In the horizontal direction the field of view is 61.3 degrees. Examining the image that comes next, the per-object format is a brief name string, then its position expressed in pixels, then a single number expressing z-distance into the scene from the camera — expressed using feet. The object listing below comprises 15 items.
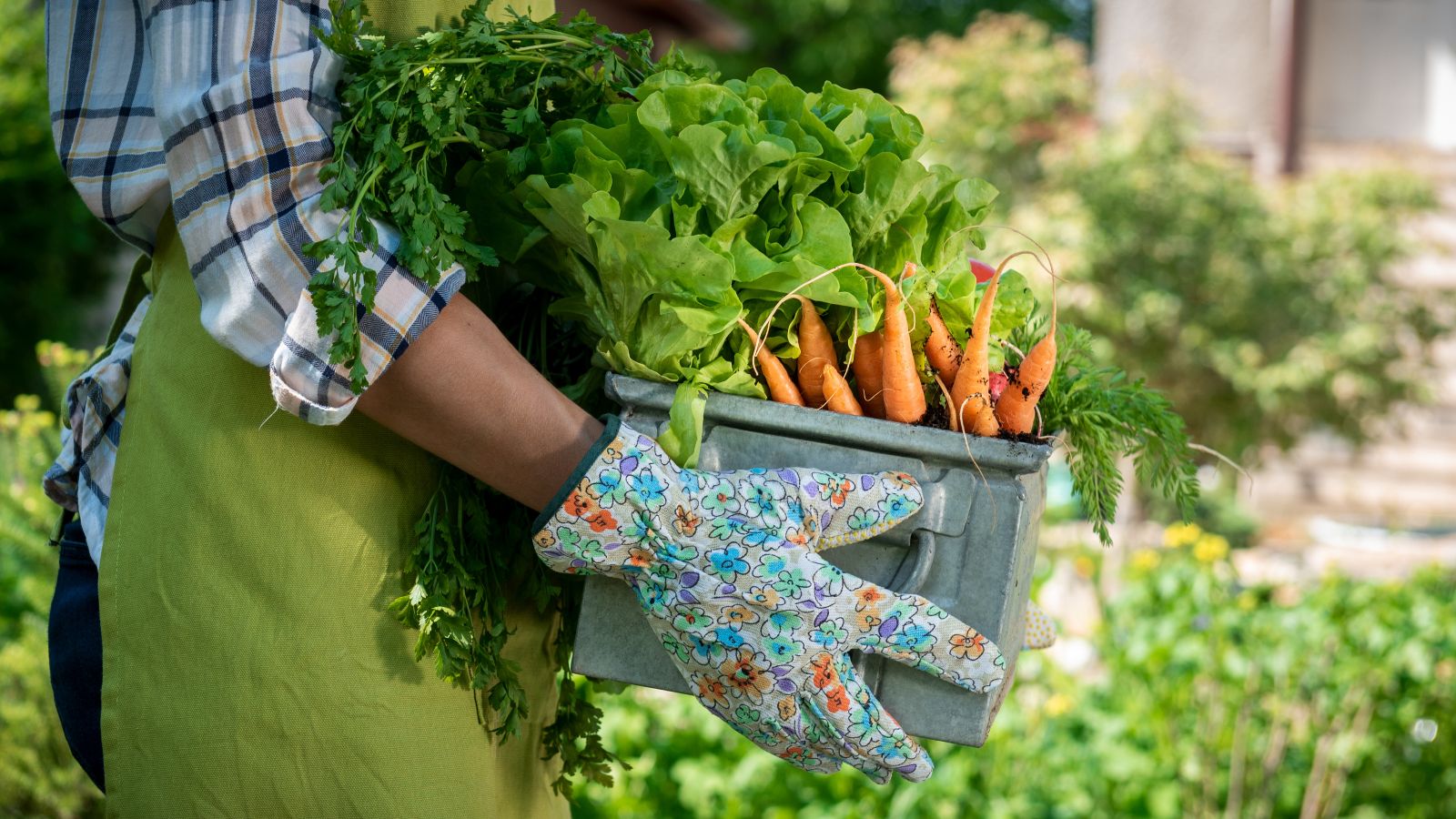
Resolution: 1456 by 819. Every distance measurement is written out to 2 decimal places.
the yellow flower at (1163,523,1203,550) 12.26
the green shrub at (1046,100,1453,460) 20.83
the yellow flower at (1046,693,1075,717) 10.72
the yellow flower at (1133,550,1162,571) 12.18
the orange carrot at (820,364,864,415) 4.30
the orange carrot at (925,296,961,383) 4.51
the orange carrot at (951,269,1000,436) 4.23
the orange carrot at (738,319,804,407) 4.31
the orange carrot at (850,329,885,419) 4.50
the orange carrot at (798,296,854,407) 4.36
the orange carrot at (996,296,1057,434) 4.35
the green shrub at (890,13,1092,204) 22.94
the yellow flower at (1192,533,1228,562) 11.78
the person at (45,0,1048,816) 3.70
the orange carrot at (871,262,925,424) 4.24
